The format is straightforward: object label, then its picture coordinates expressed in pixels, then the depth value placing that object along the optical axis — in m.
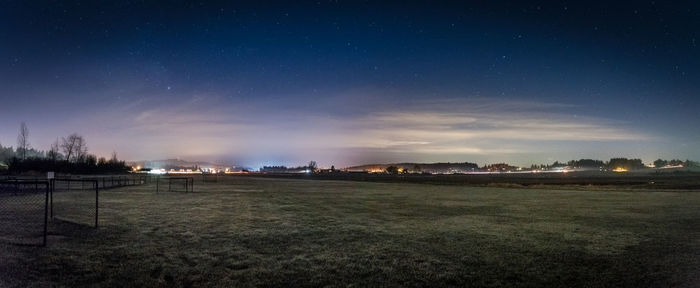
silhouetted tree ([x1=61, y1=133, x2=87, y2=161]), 135.88
